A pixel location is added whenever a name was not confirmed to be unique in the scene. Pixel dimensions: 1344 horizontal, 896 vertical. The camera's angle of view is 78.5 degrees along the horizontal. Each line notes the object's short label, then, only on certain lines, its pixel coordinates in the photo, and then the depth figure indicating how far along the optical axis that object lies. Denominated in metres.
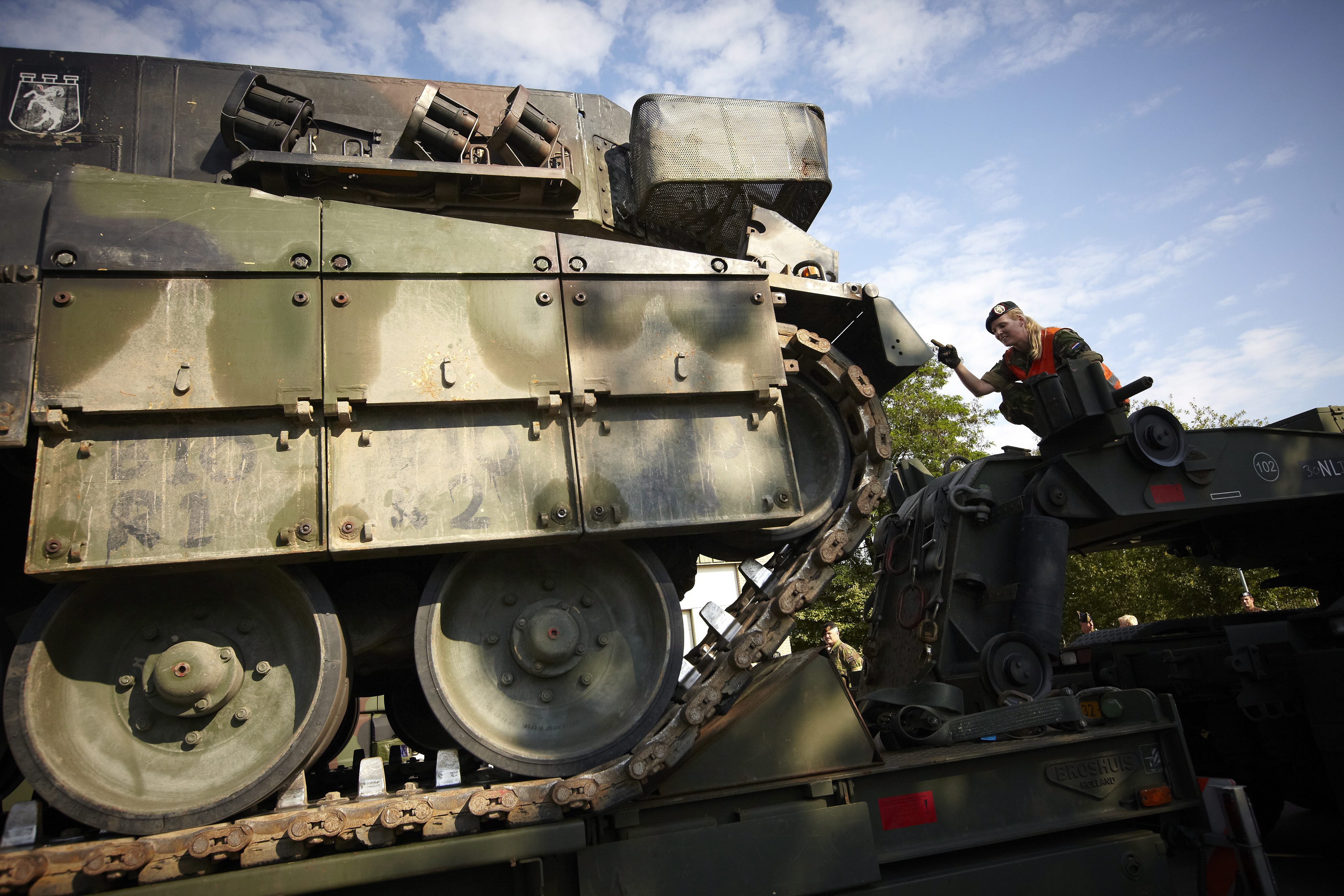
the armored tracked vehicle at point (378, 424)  3.64
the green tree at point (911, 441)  19.47
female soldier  5.78
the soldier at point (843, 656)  10.58
